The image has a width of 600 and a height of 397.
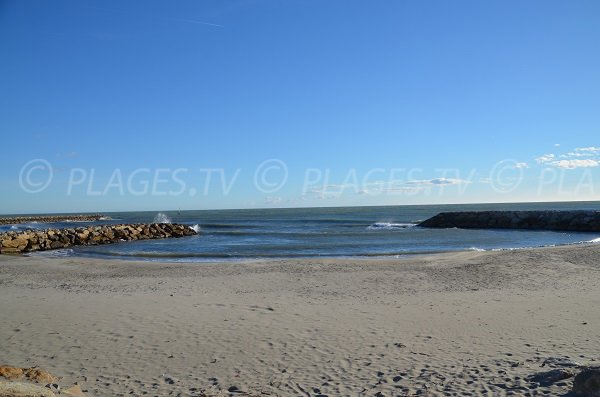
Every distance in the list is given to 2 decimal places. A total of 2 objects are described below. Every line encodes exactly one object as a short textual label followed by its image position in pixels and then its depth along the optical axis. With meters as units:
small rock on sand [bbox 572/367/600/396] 3.93
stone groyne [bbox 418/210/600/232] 33.91
